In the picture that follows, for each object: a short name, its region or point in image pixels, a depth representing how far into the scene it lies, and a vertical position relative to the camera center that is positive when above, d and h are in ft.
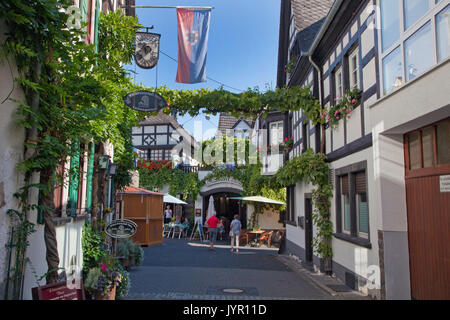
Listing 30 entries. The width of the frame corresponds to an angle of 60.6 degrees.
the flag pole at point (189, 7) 28.97 +14.92
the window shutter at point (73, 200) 20.15 +0.33
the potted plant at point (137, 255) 32.01 -4.01
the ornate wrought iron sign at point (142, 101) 27.07 +7.47
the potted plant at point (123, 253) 31.04 -3.73
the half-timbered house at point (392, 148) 16.35 +3.27
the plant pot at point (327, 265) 31.55 -4.70
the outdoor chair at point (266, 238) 59.57 -4.71
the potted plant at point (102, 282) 18.35 -3.65
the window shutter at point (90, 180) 24.44 +1.68
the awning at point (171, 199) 66.91 +1.32
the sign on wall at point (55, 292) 11.69 -2.70
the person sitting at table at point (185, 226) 69.67 -3.45
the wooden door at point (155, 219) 51.38 -1.71
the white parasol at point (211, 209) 61.49 -0.42
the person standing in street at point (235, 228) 50.83 -2.76
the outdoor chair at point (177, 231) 69.83 -4.44
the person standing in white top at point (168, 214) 74.49 -1.43
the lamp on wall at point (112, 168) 30.81 +3.04
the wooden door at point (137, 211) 50.37 -0.59
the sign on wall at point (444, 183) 16.11 +1.07
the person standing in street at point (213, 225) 52.44 -2.47
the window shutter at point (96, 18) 24.92 +12.38
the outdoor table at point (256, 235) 59.89 -4.43
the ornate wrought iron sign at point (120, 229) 23.94 -1.40
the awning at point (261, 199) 58.72 +1.23
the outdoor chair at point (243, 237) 62.28 -4.81
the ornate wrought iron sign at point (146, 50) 28.09 +11.38
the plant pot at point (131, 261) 31.51 -4.46
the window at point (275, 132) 62.59 +12.25
